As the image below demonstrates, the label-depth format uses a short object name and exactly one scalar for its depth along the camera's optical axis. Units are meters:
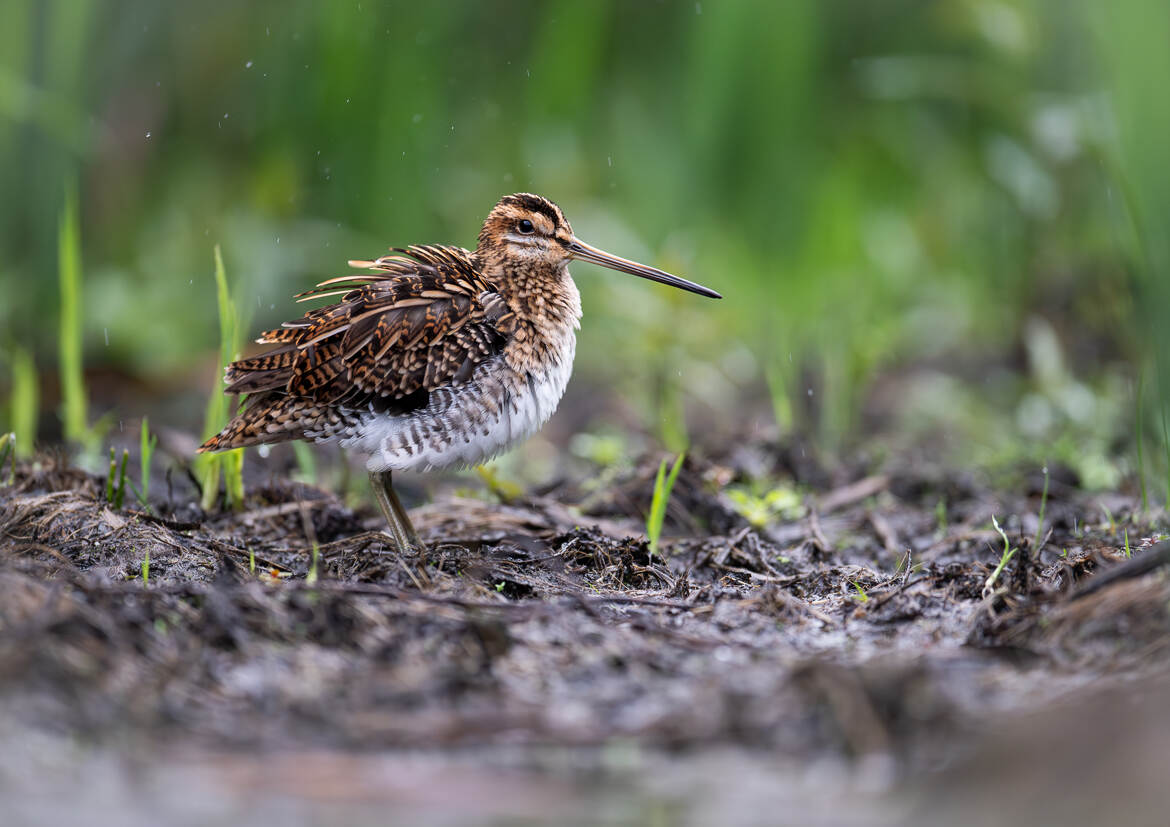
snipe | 8.53
